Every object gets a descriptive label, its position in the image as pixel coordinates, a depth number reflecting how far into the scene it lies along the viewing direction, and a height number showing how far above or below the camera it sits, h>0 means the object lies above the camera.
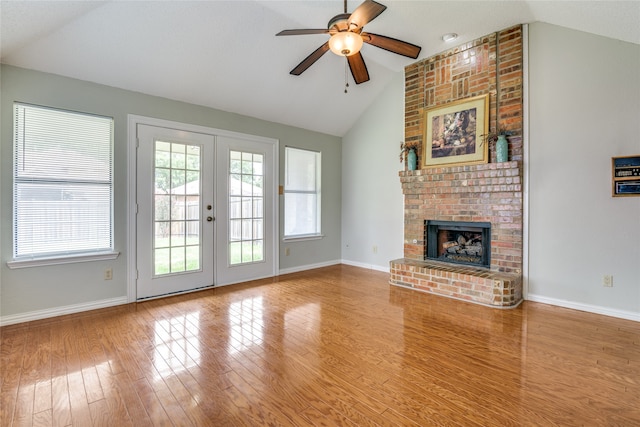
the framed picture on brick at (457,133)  3.99 +1.08
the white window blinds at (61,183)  3.03 +0.30
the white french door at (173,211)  3.74 +0.01
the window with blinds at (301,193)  5.34 +0.34
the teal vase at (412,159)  4.63 +0.79
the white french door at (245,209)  4.42 +0.05
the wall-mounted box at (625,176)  3.02 +0.36
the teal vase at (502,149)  3.71 +0.76
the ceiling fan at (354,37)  2.23 +1.41
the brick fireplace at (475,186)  3.69 +0.34
